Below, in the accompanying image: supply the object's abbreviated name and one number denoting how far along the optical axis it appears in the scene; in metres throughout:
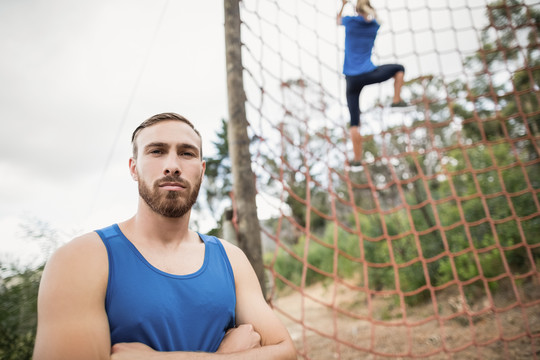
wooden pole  1.51
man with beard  0.75
